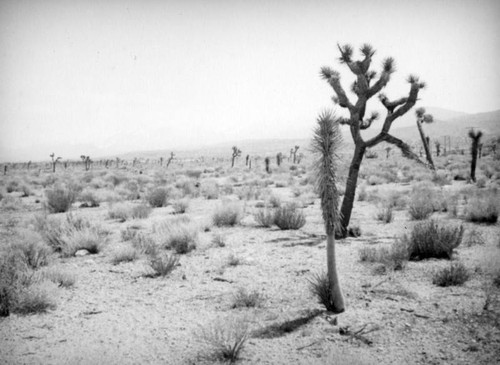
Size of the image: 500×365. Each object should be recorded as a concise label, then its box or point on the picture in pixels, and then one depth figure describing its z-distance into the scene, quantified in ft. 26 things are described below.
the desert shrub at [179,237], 27.85
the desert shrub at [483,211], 33.55
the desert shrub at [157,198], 53.11
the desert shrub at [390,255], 21.84
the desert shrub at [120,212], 42.14
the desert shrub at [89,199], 54.39
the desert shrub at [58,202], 47.62
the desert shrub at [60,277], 20.63
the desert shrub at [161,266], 22.38
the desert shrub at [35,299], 16.93
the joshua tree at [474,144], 71.26
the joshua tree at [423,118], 67.38
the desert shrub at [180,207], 46.73
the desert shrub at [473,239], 26.18
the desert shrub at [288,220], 35.27
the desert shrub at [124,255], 25.58
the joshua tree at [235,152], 171.10
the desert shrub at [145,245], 26.69
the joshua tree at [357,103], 30.99
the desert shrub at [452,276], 18.62
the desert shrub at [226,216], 37.81
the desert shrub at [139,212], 42.42
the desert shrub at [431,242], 23.38
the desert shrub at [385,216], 36.70
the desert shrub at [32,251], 23.44
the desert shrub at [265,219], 36.47
